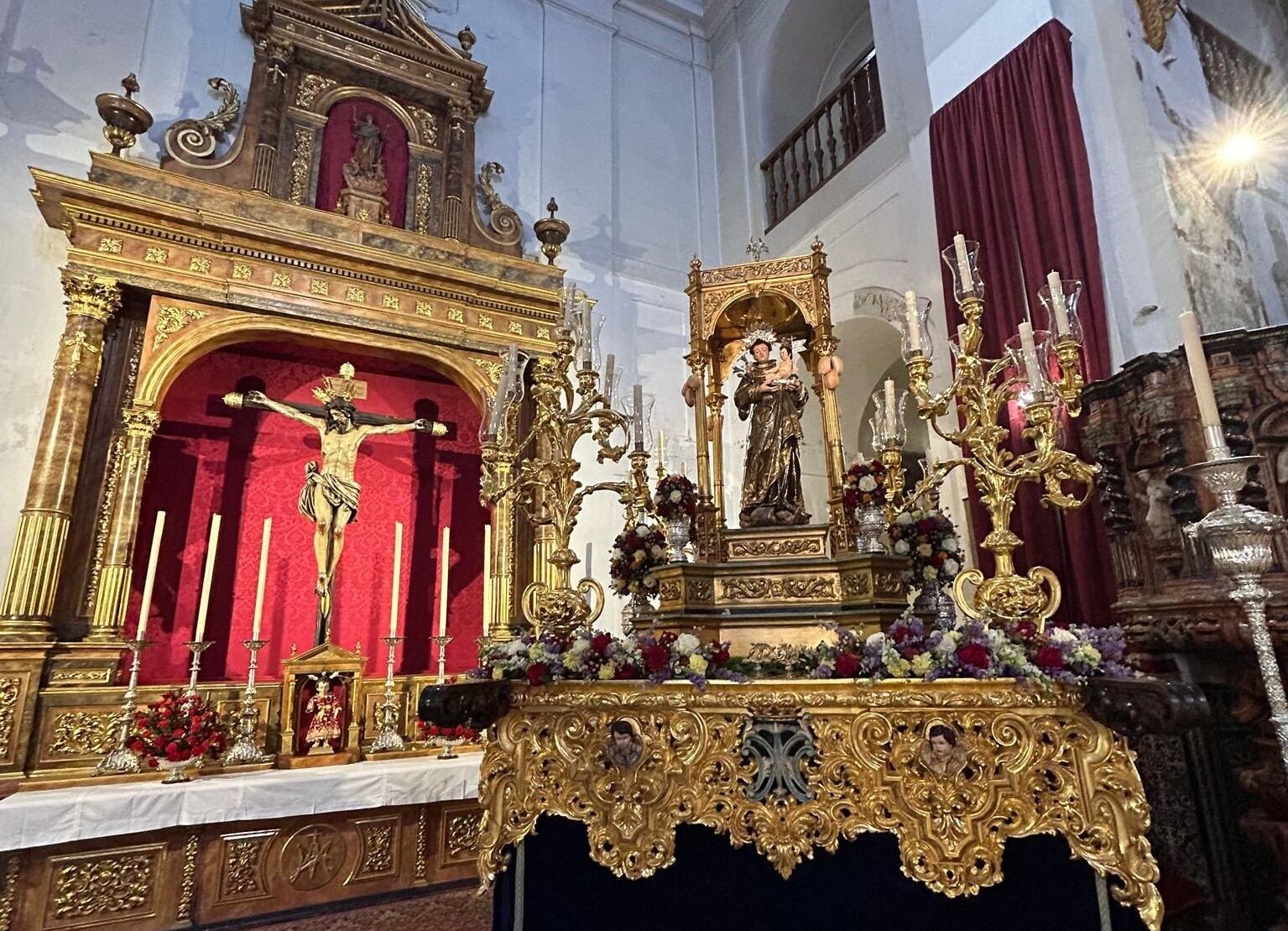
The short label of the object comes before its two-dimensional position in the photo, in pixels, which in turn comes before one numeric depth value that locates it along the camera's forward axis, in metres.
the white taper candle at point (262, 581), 4.35
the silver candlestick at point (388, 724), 4.57
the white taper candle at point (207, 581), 4.27
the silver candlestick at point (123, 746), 3.91
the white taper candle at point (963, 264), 2.29
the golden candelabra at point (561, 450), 2.72
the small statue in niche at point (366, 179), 5.78
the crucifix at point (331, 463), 4.93
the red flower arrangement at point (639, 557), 3.40
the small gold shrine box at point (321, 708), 4.41
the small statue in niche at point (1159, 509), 3.05
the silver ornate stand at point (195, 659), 4.16
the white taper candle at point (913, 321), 2.31
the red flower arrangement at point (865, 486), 2.93
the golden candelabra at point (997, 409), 2.08
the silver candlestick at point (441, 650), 4.55
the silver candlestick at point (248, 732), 4.16
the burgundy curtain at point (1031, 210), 3.83
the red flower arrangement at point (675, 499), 3.16
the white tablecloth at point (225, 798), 3.25
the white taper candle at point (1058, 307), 2.12
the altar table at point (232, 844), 3.31
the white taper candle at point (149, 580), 4.14
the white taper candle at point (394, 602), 4.70
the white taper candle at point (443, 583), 4.76
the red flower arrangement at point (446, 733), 4.90
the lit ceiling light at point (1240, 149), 4.86
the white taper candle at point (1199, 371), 1.61
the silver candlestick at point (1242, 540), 1.57
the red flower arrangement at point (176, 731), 4.01
